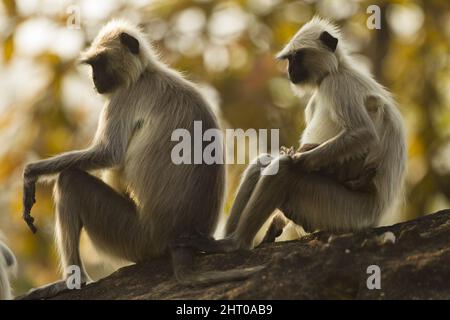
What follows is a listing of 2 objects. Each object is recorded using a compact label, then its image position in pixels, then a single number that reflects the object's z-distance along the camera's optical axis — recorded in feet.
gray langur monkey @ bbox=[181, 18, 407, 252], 21.22
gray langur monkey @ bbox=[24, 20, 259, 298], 21.22
